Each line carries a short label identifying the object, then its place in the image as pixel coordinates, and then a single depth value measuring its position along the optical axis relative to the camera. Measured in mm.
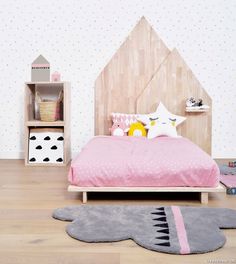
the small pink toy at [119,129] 4098
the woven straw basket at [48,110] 4141
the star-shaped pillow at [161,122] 3941
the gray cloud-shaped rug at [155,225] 1826
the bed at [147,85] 4387
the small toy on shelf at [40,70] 4312
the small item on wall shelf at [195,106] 4203
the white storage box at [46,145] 4129
